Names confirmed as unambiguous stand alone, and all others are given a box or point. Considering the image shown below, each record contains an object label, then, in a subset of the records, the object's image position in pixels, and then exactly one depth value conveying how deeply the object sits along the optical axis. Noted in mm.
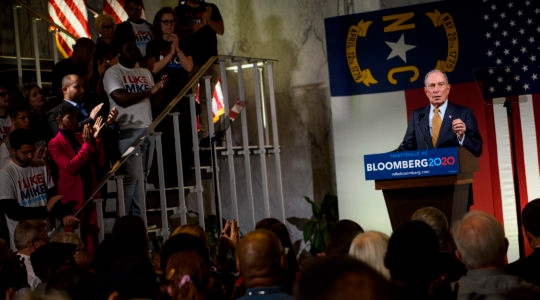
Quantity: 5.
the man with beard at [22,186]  7109
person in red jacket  7586
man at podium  7441
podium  6711
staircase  8289
